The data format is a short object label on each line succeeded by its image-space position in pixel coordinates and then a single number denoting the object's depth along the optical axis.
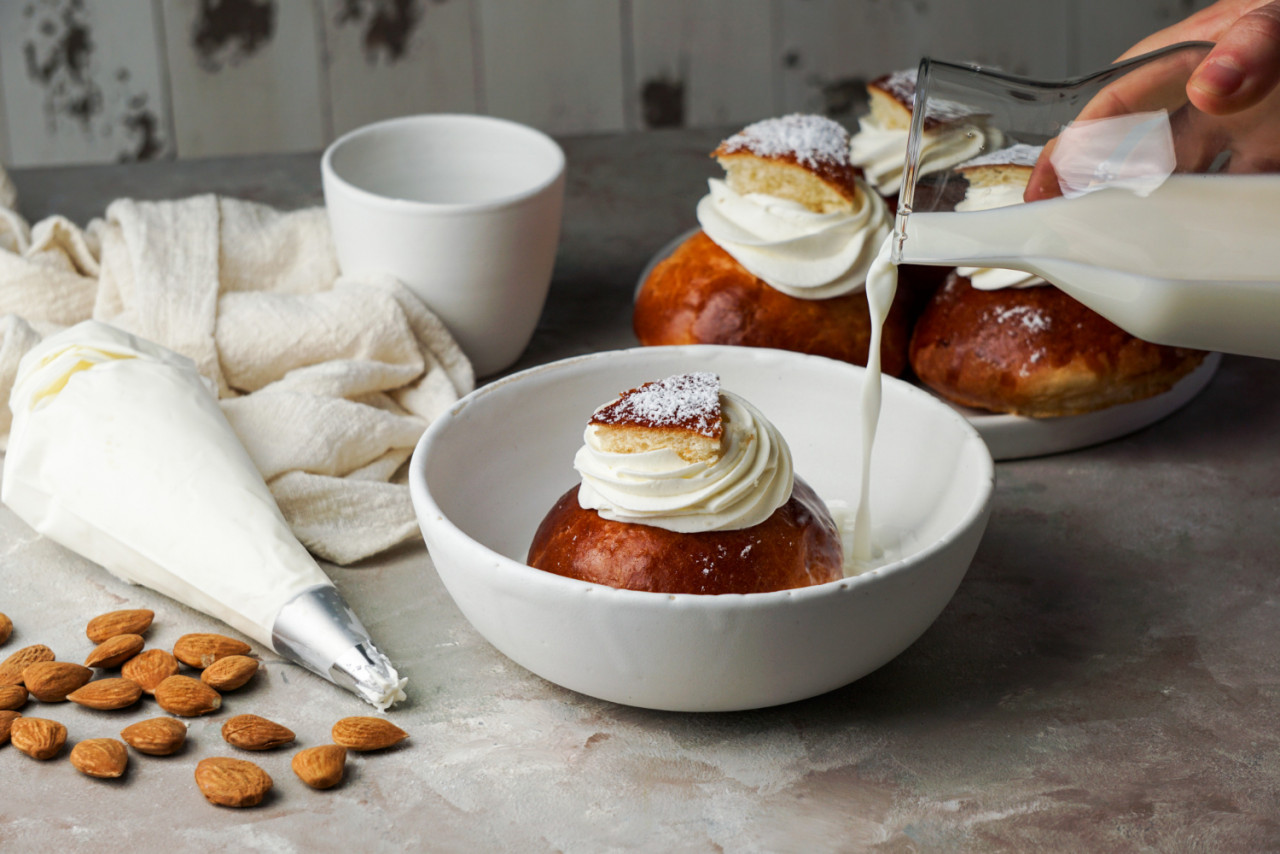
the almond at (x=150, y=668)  0.97
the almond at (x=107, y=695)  0.96
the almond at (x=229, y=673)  0.97
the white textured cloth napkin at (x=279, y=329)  1.08
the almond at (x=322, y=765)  0.92
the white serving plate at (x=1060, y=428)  1.13
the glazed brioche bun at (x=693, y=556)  0.95
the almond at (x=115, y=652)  0.98
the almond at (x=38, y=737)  0.93
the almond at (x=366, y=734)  0.94
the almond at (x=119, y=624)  0.99
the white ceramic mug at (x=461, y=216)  1.16
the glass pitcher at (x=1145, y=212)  0.93
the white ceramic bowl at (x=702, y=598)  0.91
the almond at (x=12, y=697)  0.95
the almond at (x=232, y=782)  0.91
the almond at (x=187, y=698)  0.95
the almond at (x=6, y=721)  0.94
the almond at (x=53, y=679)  0.96
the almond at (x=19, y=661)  0.97
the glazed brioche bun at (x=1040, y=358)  1.11
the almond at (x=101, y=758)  0.92
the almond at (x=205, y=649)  0.98
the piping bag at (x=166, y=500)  0.98
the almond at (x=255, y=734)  0.94
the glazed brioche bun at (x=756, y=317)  1.15
